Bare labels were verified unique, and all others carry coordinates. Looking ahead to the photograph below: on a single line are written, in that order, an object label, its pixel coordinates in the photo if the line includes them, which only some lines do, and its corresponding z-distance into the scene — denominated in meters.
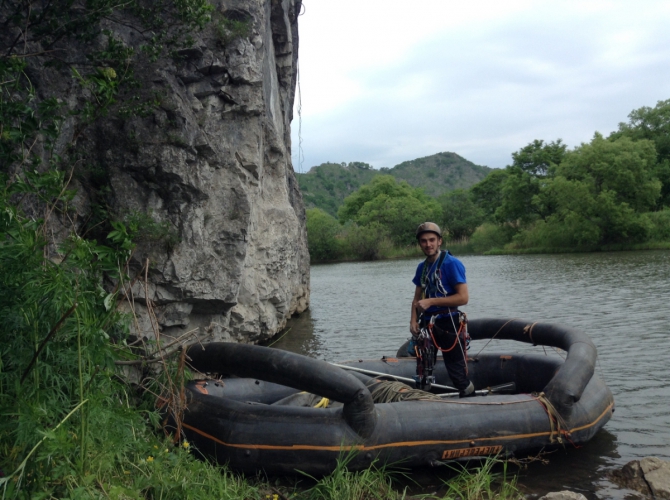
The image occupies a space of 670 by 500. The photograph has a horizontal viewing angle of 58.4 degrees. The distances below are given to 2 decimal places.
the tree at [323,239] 65.19
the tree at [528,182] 61.62
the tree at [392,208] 72.69
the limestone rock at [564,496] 4.66
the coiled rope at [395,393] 6.33
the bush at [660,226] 45.19
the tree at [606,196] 46.66
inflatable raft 5.30
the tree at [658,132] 54.34
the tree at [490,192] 81.69
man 6.36
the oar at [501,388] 7.70
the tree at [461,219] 72.94
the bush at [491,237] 59.88
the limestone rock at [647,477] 5.11
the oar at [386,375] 7.36
